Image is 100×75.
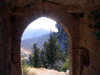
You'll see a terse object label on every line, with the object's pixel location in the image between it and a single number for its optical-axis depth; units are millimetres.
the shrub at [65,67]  10258
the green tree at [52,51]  15289
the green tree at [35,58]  14372
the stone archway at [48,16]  3943
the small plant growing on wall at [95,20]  2832
